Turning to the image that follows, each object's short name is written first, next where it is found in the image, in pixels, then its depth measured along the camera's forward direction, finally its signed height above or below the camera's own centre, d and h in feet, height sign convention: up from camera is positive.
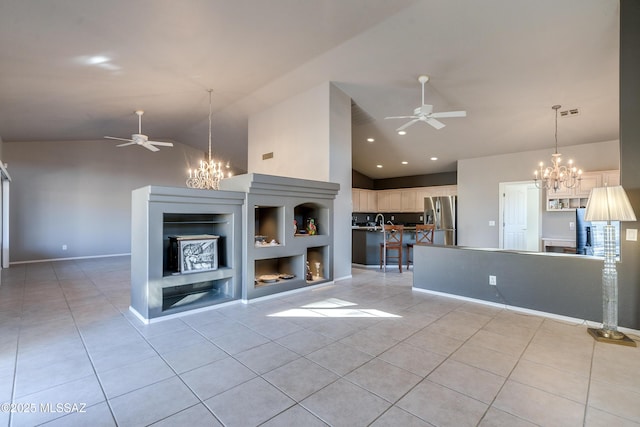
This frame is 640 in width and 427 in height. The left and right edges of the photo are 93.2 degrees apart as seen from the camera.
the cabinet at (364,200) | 33.30 +1.83
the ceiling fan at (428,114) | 14.24 +4.93
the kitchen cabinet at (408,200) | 32.96 +1.79
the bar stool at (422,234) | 22.21 -1.40
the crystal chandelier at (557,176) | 18.22 +2.51
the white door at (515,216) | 24.95 +0.00
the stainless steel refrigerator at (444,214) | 27.78 +0.19
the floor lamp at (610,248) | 9.56 -1.07
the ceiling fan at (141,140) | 18.75 +4.86
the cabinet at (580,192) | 20.18 +1.68
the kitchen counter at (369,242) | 23.11 -1.98
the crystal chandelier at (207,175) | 21.70 +3.01
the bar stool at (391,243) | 21.50 -1.94
